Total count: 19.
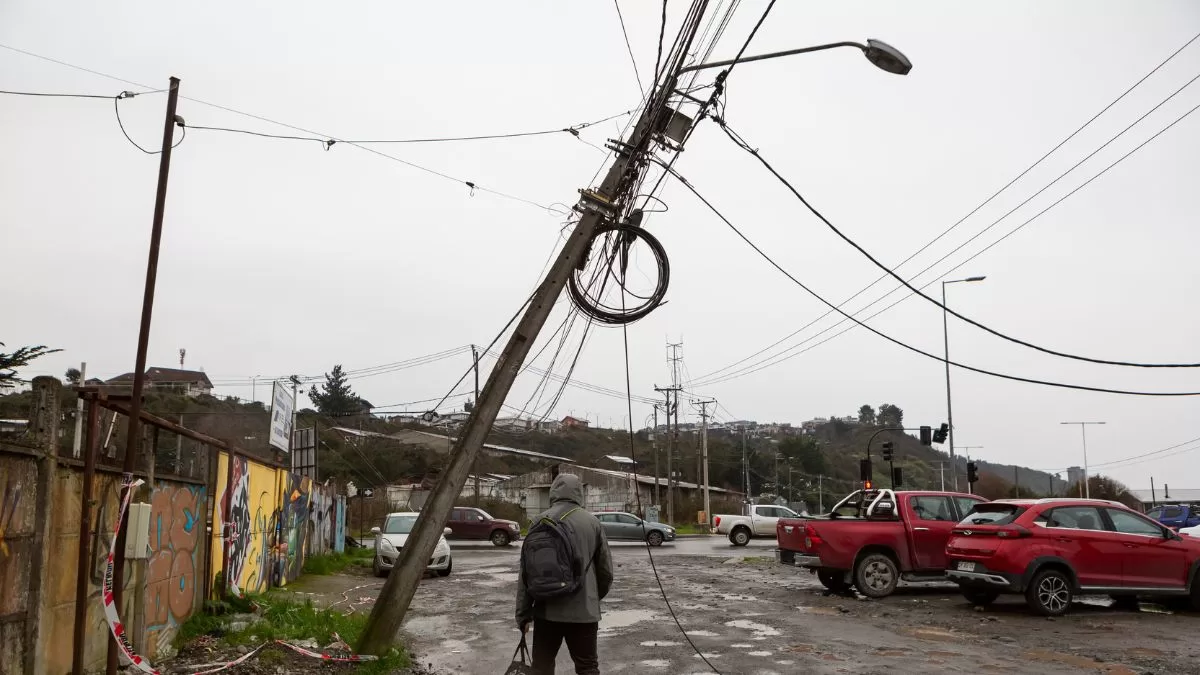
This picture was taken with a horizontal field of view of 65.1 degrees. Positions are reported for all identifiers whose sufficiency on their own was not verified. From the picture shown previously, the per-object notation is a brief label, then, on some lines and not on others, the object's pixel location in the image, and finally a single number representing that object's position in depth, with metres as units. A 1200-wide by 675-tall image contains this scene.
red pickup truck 15.15
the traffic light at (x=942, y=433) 31.98
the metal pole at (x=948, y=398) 32.06
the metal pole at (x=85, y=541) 6.26
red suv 12.53
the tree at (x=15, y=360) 12.86
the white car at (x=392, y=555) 20.91
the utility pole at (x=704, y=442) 58.18
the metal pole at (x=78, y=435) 6.91
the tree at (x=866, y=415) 155.50
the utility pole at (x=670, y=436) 58.65
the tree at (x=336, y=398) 90.88
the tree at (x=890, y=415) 144.88
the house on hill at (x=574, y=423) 100.68
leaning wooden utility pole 8.66
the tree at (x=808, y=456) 100.69
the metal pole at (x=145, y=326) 6.72
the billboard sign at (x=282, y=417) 23.44
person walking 6.30
